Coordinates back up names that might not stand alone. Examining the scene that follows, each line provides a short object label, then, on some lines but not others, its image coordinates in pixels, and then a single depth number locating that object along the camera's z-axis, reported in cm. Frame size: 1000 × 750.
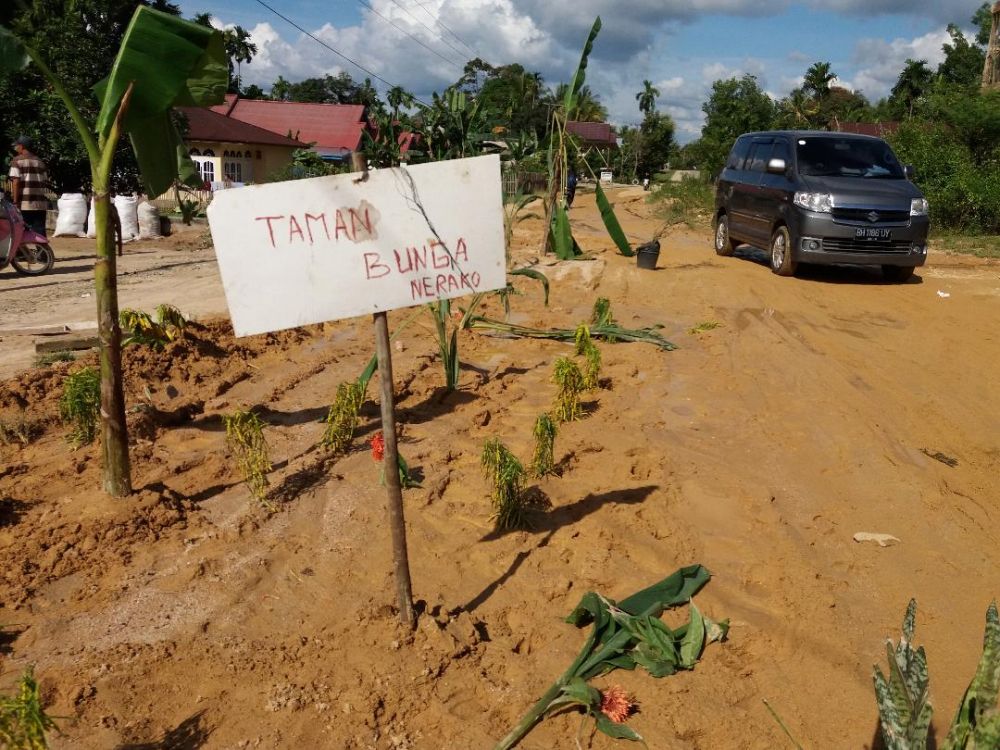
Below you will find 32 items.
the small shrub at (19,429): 462
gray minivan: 996
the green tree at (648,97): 7550
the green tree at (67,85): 1694
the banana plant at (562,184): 899
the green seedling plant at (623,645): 252
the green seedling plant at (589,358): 545
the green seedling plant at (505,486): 358
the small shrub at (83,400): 417
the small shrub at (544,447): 396
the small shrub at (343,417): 442
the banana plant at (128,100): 342
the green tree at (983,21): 4950
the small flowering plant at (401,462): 382
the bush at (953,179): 1598
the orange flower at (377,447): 381
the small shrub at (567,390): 480
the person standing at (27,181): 1159
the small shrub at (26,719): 187
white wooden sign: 259
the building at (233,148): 3030
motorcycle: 1045
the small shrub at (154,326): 594
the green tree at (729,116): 3143
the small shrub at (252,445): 382
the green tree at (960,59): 5070
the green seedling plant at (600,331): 675
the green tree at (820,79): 5628
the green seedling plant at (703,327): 733
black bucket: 1070
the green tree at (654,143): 6606
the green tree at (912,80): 5688
